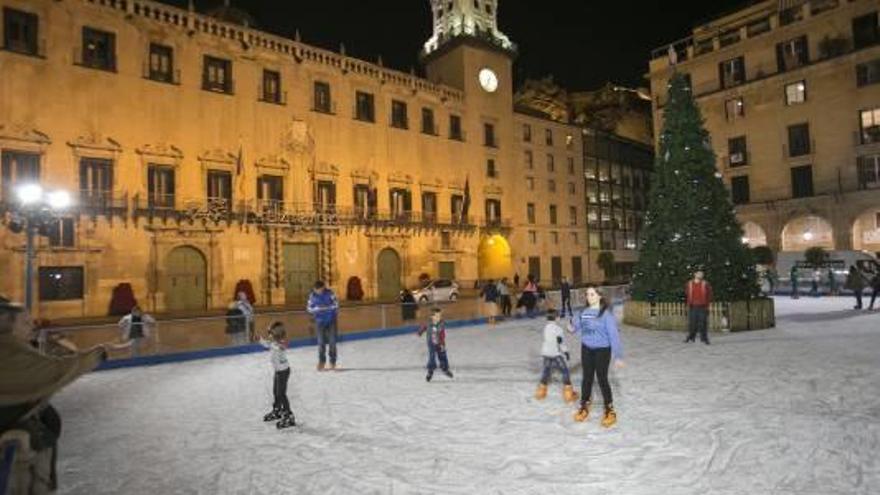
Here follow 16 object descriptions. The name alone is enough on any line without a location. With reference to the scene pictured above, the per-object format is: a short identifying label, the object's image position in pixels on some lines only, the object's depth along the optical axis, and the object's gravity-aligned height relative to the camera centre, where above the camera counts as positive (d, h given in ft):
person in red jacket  44.14 -3.49
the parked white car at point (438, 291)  105.91 -3.91
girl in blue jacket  22.88 -3.41
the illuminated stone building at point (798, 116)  120.06 +36.61
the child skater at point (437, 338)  34.15 -4.33
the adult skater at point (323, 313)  37.73 -2.64
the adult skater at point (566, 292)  70.93 -3.28
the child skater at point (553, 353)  28.19 -4.64
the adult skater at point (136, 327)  43.68 -3.80
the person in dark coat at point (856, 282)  66.85 -3.02
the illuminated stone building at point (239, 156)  82.07 +24.16
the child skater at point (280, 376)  24.75 -4.73
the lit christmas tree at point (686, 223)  53.01 +4.34
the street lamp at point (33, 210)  43.06 +6.87
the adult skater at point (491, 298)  69.56 -3.71
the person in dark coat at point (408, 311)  65.36 -4.76
